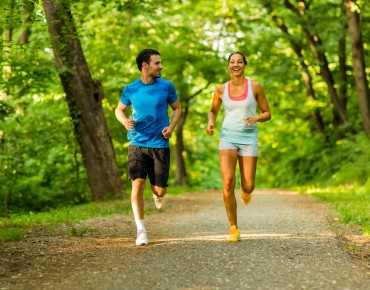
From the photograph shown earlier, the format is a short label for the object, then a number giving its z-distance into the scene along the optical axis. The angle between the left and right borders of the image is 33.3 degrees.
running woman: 7.46
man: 7.35
